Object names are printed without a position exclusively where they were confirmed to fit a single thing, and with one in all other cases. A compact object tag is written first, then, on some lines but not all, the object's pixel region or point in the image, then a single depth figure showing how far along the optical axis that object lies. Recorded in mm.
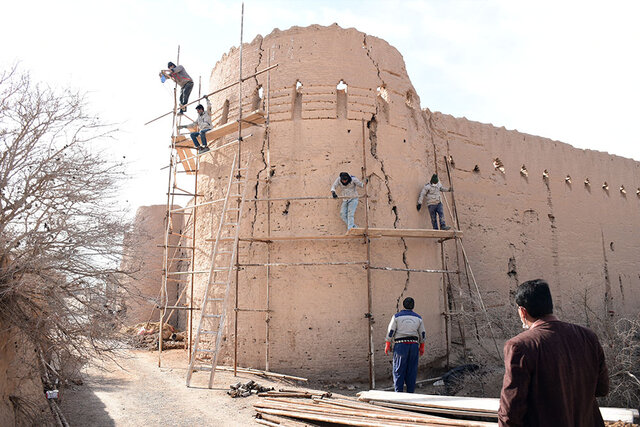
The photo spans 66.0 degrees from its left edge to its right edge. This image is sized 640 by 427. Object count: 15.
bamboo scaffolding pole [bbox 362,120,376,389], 7936
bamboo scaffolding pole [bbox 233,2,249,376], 8133
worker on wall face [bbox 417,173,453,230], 9430
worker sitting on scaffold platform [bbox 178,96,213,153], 9664
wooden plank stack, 4816
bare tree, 5262
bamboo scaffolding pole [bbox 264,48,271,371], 8281
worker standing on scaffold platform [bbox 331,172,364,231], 8414
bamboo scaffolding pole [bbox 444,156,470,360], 10242
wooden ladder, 8688
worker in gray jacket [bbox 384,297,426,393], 6711
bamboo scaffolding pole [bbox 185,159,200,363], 9047
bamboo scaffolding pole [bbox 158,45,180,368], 9242
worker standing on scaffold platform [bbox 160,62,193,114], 10414
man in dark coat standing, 2721
